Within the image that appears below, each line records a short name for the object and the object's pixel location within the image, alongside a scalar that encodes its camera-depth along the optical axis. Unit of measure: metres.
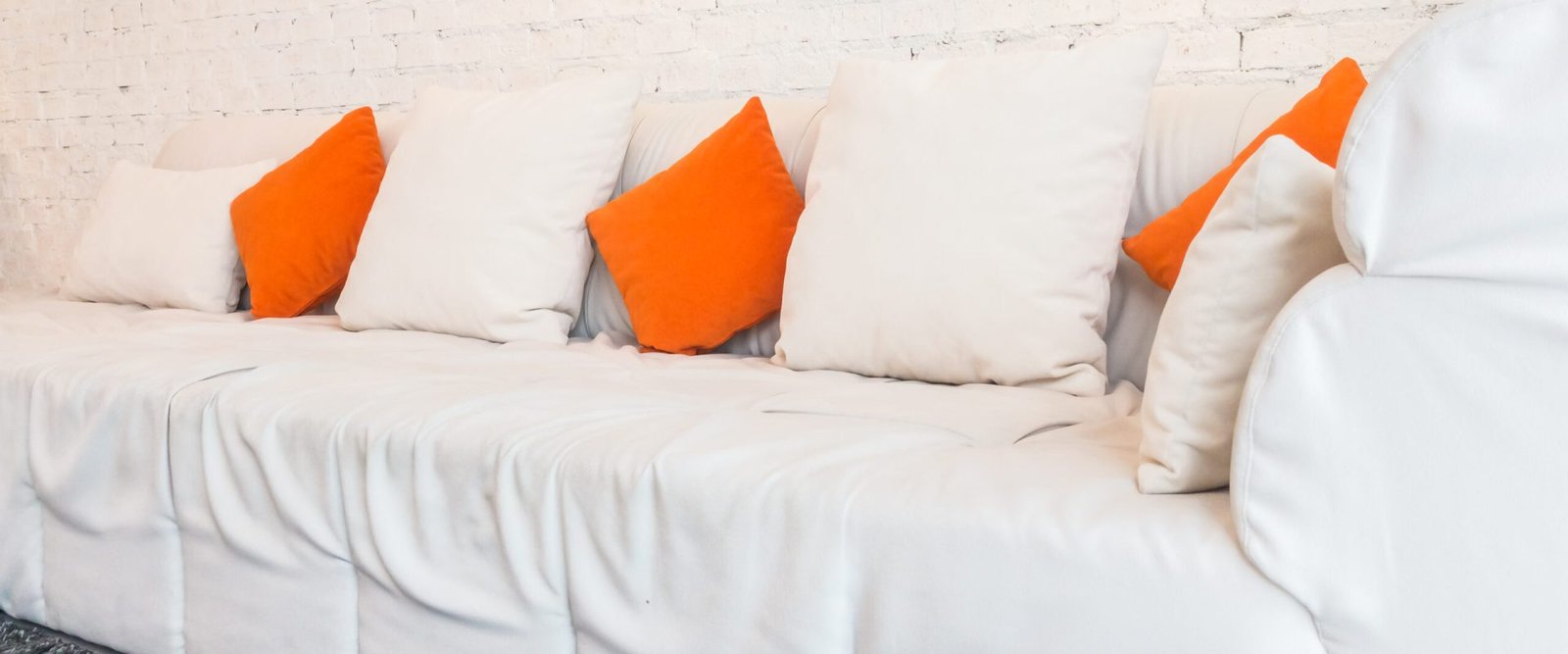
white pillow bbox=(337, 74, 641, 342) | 2.22
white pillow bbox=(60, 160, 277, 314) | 2.69
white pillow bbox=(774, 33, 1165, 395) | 1.68
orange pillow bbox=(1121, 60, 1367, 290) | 1.56
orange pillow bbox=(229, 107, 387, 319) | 2.57
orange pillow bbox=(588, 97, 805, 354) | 2.05
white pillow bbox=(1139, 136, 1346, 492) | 1.03
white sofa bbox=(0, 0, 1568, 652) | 0.88
